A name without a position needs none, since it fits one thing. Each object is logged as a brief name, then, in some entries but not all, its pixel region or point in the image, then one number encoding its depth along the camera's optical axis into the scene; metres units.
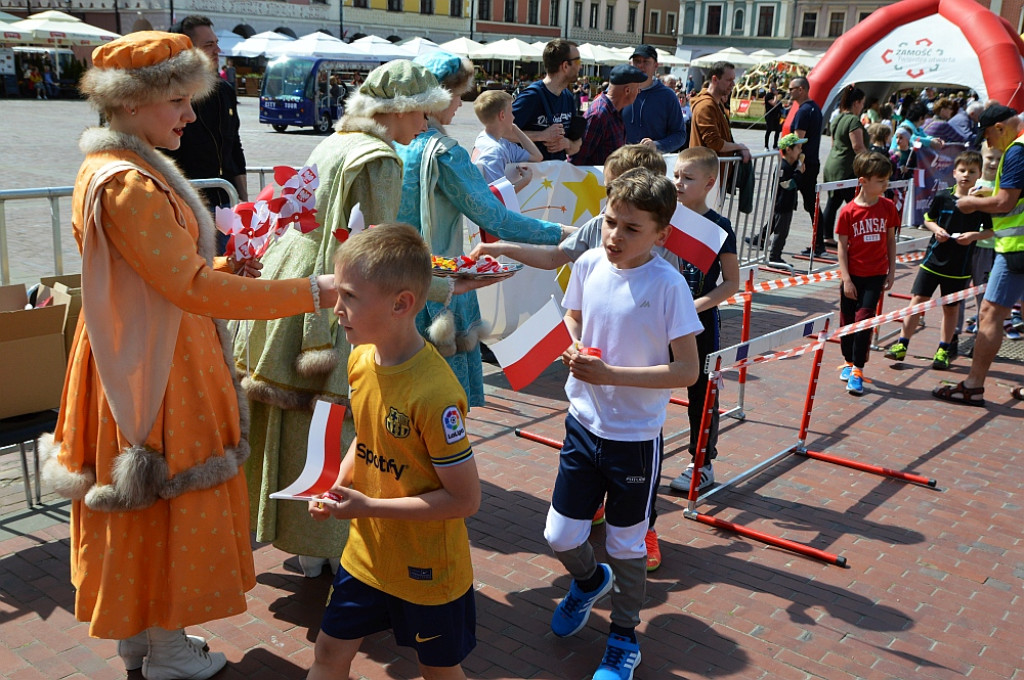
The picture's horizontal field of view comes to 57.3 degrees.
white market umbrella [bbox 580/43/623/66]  47.16
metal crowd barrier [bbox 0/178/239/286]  4.81
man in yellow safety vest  6.53
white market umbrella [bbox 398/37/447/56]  37.66
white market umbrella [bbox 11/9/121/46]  32.59
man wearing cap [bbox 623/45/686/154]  8.57
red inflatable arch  16.50
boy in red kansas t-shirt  6.88
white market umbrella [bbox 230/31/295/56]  39.03
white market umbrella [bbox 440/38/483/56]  43.97
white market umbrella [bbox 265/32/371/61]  32.56
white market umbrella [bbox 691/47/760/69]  51.26
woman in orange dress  2.75
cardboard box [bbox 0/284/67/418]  4.09
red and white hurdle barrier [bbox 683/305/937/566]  4.59
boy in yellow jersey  2.46
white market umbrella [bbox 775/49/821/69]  45.41
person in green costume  3.53
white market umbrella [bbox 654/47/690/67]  52.43
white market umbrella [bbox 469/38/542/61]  44.88
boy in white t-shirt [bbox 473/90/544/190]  6.43
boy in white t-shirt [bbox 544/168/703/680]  3.29
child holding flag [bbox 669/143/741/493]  4.41
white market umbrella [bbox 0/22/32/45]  31.39
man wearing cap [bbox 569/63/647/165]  7.93
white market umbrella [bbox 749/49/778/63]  49.53
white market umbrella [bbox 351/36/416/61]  35.77
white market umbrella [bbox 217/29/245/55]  43.32
